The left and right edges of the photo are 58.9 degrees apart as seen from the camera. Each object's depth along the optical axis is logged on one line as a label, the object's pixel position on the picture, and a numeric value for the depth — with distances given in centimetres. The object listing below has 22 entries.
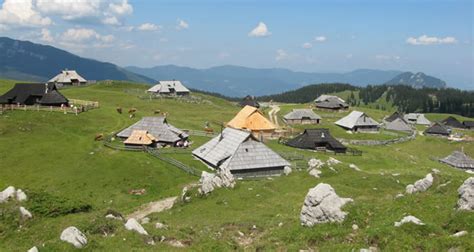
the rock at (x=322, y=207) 2389
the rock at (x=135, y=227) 2370
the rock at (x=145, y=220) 3084
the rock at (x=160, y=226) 2655
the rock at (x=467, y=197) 2212
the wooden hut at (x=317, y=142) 7419
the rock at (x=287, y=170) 4687
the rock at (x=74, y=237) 2072
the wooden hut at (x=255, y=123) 8275
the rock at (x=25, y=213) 2753
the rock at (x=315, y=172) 4375
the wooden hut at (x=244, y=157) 4991
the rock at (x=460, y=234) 1896
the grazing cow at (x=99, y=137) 6558
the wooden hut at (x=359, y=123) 10812
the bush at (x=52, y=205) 2906
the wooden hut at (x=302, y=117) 11942
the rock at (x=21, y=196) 2933
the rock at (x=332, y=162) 4892
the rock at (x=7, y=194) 2901
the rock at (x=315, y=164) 4619
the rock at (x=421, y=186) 3316
